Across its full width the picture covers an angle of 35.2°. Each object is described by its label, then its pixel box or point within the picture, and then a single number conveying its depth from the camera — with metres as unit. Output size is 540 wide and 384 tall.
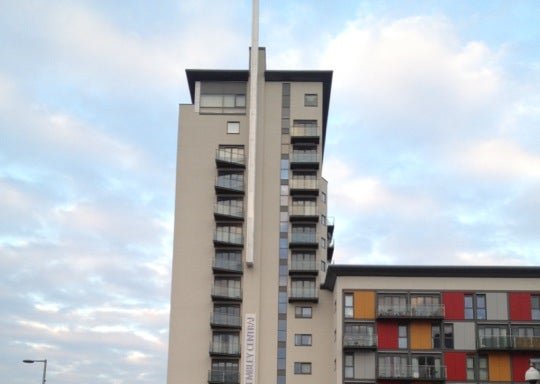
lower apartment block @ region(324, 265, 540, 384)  71.12
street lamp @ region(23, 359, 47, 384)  51.36
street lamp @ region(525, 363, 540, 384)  29.64
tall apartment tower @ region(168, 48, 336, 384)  79.06
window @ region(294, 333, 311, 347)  79.50
